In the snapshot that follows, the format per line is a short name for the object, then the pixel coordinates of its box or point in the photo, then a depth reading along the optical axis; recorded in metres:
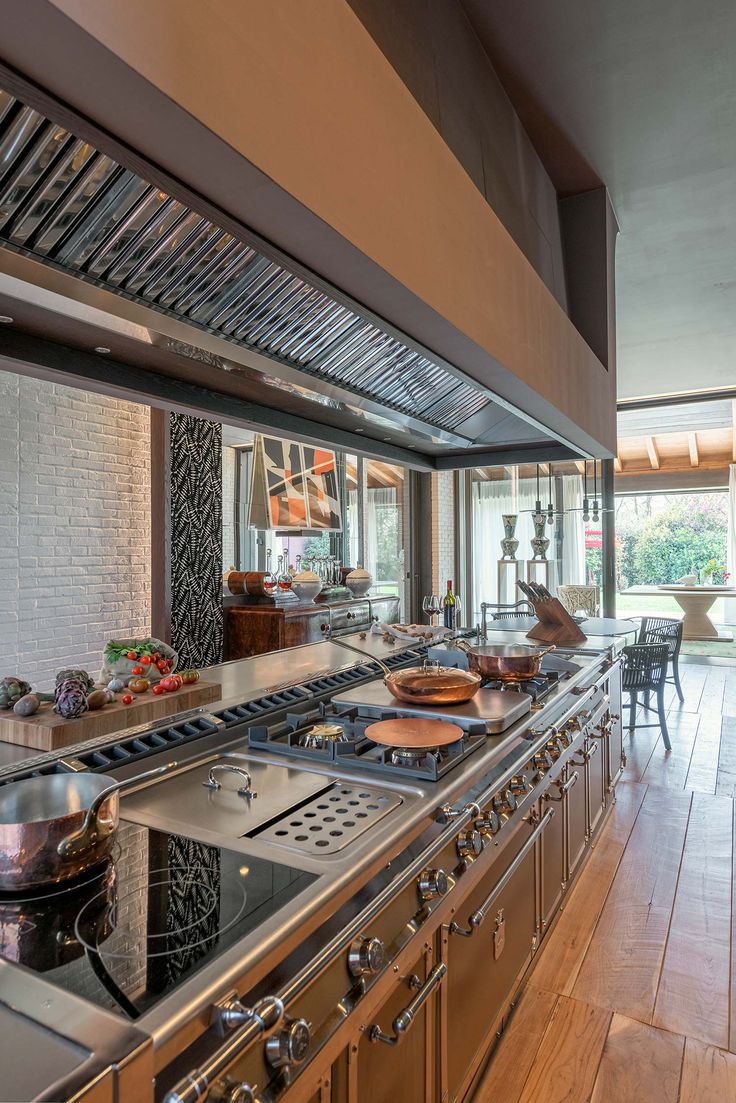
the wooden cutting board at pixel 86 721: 1.54
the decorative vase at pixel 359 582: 6.47
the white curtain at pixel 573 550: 8.09
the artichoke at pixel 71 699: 1.60
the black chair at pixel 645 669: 4.63
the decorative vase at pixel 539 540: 5.15
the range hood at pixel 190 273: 0.98
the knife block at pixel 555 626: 3.74
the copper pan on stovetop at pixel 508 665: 2.45
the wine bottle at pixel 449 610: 3.83
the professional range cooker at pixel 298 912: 0.77
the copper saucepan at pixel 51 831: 0.98
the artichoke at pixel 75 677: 1.67
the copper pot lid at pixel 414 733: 1.66
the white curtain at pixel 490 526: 8.69
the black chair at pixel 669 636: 5.64
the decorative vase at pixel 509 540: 4.98
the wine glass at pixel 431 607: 3.48
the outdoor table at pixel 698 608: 9.56
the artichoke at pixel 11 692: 1.67
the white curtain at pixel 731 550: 10.35
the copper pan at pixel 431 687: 2.03
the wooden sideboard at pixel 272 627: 5.33
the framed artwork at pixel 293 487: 6.27
